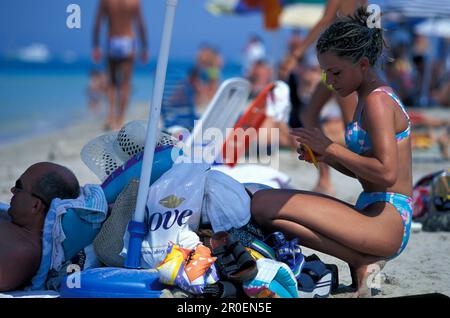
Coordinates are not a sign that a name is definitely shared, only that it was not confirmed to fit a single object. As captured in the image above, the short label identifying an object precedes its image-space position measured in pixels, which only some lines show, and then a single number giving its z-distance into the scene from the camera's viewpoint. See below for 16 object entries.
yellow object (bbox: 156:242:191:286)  5.12
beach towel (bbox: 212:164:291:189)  9.34
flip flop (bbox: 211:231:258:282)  5.07
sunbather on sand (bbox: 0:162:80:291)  5.62
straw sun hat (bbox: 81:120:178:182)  6.30
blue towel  5.77
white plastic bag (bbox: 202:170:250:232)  5.64
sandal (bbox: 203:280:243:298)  5.14
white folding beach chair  9.41
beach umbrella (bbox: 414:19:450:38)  34.66
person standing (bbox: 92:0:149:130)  17.92
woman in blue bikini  5.37
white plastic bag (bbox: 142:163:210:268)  5.54
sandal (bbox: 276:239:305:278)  5.53
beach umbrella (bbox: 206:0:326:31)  22.22
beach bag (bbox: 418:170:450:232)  8.62
